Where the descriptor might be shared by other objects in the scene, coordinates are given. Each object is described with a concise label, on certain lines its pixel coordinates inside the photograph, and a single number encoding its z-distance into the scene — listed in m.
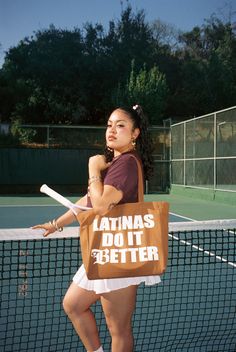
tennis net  3.06
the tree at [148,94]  30.23
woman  1.99
